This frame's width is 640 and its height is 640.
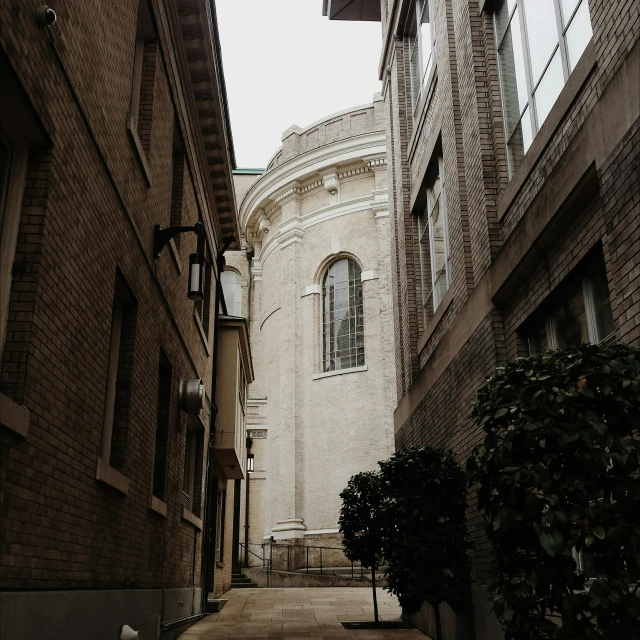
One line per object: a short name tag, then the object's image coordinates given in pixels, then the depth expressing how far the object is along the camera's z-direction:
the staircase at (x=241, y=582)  26.34
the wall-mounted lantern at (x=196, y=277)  11.05
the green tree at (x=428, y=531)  9.57
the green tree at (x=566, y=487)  4.44
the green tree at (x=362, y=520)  13.24
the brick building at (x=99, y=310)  5.41
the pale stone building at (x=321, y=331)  29.09
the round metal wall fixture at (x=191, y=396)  12.36
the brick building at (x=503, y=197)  6.02
